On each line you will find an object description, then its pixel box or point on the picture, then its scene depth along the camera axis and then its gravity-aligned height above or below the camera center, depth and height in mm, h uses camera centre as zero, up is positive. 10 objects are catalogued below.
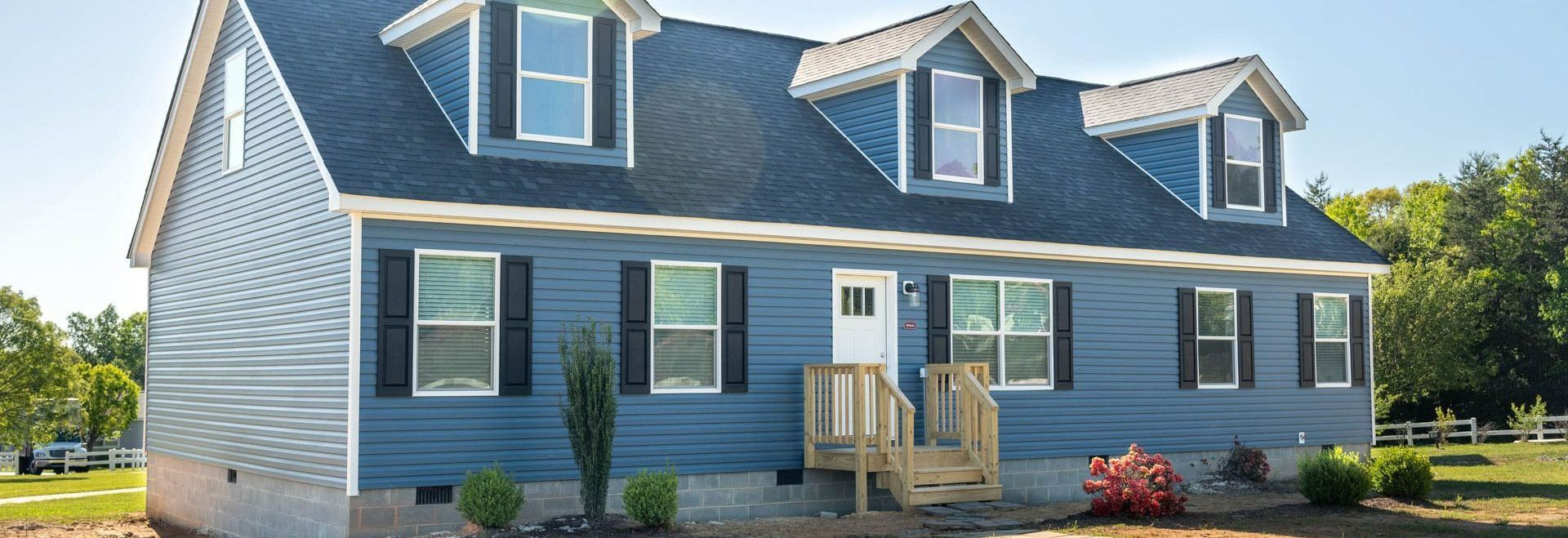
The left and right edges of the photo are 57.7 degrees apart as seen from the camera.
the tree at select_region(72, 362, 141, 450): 59406 -2678
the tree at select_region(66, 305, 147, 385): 89812 +103
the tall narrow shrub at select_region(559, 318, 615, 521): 12500 -650
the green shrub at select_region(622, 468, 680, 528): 12570 -1396
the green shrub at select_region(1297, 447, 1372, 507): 15016 -1444
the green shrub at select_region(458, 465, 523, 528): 12016 -1345
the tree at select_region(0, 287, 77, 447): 38875 -849
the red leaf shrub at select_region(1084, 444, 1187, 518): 14023 -1435
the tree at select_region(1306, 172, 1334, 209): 51281 +5462
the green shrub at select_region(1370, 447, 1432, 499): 15625 -1442
